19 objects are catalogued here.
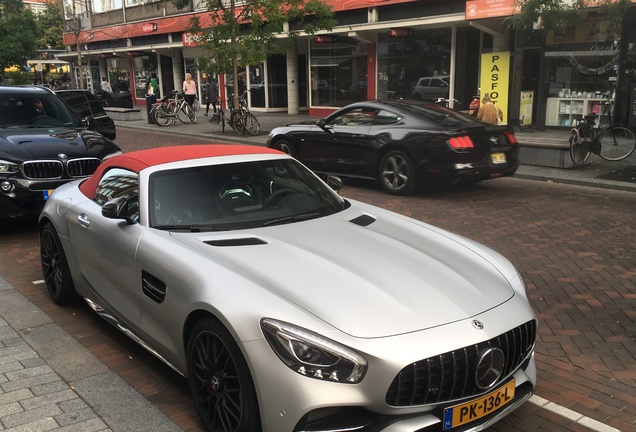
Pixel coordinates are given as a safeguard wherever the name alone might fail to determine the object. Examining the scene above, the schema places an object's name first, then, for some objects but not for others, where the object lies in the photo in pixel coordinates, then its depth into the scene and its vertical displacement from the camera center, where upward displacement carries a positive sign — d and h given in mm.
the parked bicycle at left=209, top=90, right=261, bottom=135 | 19359 -1436
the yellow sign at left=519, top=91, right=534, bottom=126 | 17578 -1076
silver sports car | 2676 -1137
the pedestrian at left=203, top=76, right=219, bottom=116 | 25809 -624
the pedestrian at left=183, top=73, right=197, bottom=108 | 24203 -526
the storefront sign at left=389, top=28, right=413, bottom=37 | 20672 +1391
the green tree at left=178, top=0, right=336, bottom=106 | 18016 +1492
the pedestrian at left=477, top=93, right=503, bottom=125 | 12898 -902
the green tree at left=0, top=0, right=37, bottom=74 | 29953 +2277
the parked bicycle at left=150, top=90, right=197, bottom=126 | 23406 -1276
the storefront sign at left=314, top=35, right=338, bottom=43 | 23609 +1393
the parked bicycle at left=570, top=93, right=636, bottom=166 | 11797 -1449
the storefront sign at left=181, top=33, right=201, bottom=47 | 28884 +1836
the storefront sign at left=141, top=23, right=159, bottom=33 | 32906 +2793
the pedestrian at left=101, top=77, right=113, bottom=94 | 33000 -397
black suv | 7176 -855
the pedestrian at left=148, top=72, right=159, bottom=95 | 33188 -279
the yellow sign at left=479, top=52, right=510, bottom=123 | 17519 -147
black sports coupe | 9500 -1184
